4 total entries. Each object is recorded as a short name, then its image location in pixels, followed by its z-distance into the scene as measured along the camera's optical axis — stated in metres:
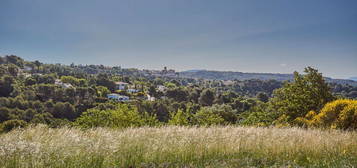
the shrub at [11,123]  29.91
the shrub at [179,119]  12.55
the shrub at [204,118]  15.82
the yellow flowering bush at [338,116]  9.25
